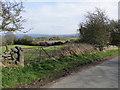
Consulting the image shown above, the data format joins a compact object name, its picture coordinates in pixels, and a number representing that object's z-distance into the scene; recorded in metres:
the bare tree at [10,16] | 8.53
